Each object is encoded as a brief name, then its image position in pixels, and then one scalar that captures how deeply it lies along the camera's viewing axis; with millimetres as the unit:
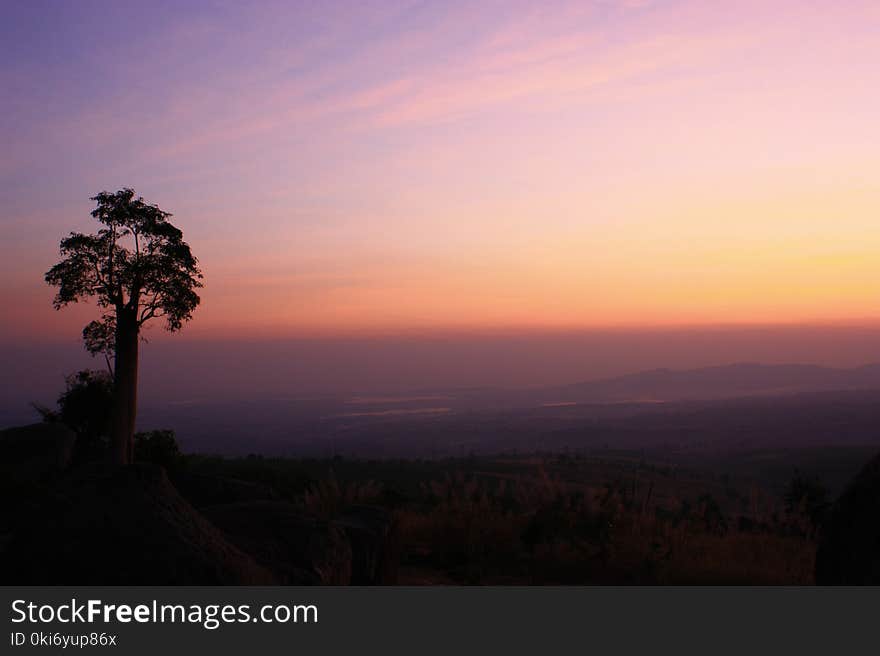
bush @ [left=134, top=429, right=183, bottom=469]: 18984
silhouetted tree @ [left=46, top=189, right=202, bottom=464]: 15102
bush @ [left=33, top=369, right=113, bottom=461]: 22891
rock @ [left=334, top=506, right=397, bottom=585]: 7336
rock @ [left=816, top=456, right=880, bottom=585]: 5918
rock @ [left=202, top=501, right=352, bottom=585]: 6219
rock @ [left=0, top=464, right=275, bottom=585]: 4969
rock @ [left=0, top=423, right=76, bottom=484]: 17141
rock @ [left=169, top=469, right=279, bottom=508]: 11062
